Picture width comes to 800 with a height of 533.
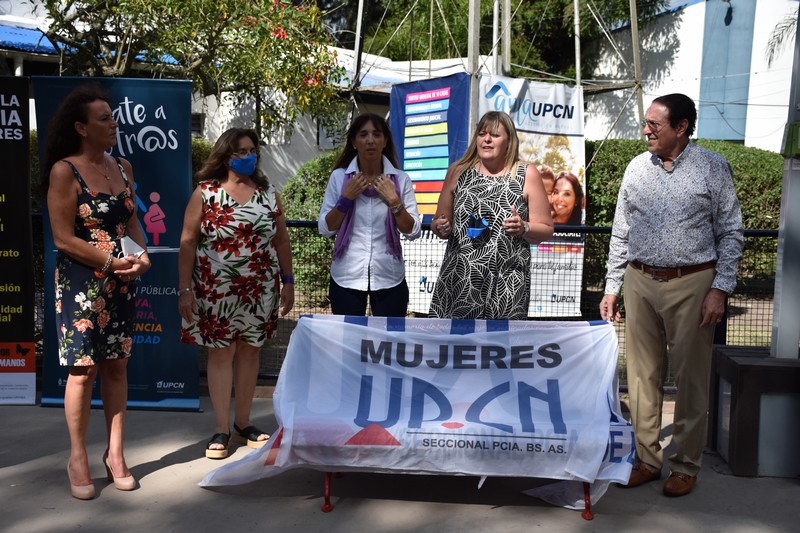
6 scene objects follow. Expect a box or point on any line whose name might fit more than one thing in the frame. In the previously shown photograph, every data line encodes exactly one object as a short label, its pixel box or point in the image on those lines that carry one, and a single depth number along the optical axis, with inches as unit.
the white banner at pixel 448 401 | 154.5
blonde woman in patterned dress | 173.9
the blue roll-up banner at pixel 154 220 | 225.9
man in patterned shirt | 163.8
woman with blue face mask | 185.5
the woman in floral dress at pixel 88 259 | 157.8
